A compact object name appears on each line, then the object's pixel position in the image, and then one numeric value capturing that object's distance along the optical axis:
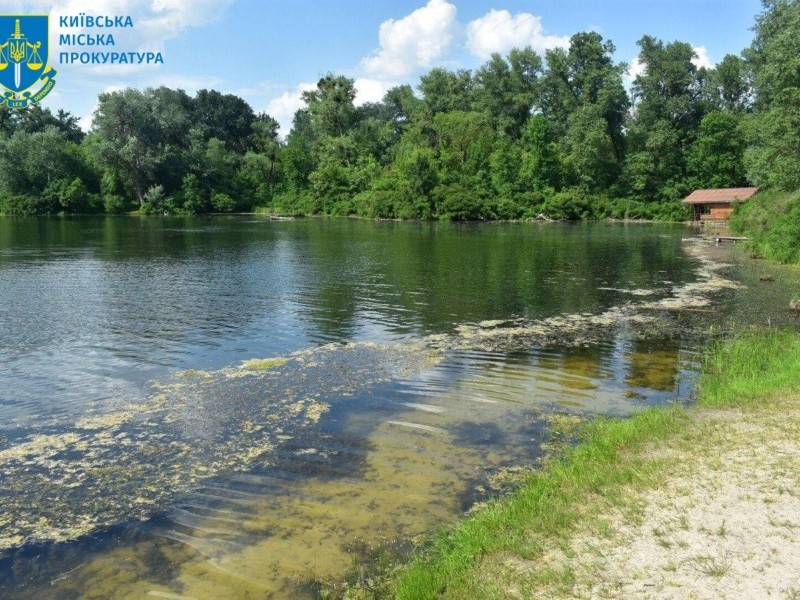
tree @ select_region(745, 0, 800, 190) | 42.25
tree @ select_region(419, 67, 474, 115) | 114.62
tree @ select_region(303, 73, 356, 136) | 116.19
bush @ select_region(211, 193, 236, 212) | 110.38
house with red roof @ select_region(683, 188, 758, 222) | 72.83
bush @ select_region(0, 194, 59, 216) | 98.25
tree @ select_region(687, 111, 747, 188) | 87.50
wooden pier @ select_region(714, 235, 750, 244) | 51.75
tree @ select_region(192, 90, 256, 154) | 132.12
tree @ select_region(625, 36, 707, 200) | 92.38
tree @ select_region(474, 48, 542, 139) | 111.50
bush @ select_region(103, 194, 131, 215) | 105.62
